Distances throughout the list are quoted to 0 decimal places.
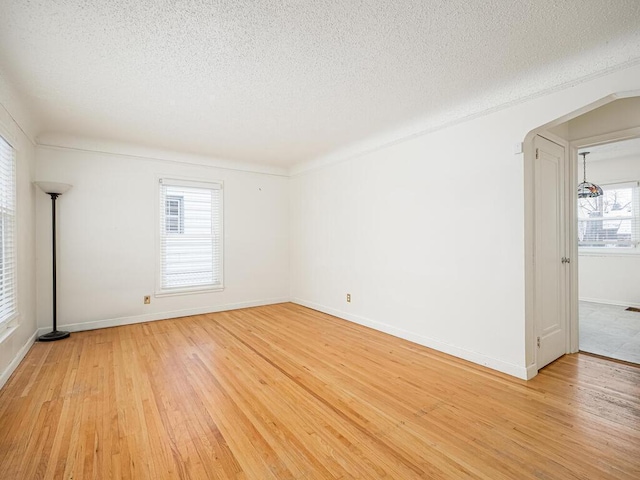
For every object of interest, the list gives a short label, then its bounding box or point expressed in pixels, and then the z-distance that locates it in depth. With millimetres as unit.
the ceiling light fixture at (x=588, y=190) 4879
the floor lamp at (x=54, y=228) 3725
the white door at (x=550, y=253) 2898
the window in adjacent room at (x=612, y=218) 5590
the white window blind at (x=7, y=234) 2816
